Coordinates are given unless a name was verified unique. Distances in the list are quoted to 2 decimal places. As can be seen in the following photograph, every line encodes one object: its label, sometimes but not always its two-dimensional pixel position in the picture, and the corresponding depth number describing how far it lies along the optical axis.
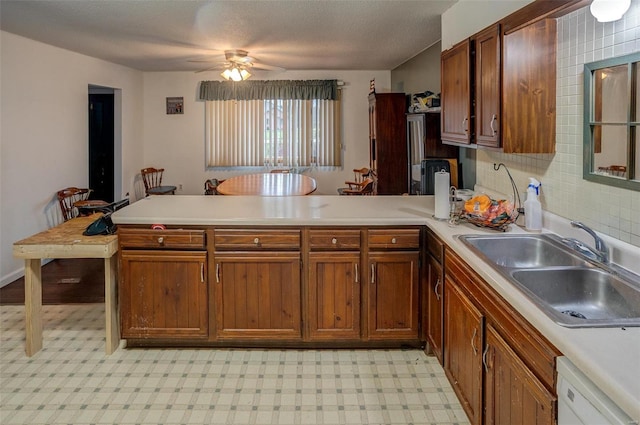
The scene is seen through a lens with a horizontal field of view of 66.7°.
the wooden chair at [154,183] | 7.04
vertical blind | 7.56
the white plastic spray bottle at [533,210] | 2.44
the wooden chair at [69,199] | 5.29
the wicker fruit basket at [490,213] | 2.49
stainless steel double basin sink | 1.53
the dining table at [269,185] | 4.85
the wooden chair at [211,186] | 6.79
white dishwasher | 1.05
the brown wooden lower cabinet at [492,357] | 1.39
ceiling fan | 5.44
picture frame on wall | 7.62
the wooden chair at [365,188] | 5.65
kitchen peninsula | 2.83
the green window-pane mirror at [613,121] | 1.80
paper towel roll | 2.76
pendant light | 1.74
